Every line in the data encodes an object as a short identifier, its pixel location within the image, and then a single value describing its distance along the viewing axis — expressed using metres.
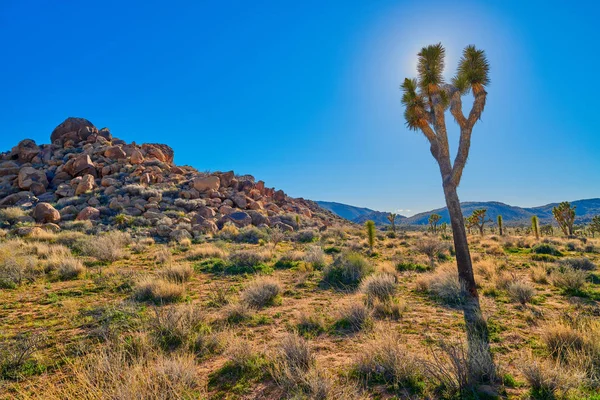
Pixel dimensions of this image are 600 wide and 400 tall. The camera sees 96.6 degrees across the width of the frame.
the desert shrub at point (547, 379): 3.10
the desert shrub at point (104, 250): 11.34
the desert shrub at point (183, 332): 4.45
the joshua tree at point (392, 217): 37.44
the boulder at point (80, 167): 31.03
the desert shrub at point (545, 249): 15.42
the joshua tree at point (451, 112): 7.59
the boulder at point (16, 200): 24.77
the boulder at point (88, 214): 21.97
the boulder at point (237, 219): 27.04
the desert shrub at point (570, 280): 7.75
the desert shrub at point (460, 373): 3.20
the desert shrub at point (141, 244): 13.88
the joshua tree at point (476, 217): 36.09
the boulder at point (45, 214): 20.48
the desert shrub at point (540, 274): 8.75
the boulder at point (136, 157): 36.16
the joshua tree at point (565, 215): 29.90
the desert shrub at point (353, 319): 5.28
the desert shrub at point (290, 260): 11.82
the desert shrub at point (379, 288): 7.01
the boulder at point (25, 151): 35.12
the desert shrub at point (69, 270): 8.81
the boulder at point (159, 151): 40.81
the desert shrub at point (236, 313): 5.79
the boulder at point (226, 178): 38.45
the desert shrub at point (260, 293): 6.87
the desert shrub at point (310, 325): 5.13
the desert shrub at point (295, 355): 3.69
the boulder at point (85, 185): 27.60
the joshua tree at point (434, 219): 39.69
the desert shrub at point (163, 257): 11.60
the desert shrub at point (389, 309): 5.92
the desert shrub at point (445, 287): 6.93
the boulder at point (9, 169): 31.02
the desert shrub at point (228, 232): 20.88
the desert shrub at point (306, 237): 22.64
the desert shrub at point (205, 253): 12.73
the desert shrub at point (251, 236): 20.32
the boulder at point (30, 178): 28.03
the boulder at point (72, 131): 39.75
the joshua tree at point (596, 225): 35.19
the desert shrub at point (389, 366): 3.47
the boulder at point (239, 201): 33.91
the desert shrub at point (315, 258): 11.39
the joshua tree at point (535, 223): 25.69
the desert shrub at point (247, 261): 10.50
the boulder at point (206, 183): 33.66
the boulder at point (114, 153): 35.53
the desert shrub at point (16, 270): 7.74
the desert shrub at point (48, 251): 10.72
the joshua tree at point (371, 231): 16.88
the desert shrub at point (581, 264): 10.61
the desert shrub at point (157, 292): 6.91
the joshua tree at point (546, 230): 39.89
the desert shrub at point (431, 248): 14.15
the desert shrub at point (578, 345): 3.34
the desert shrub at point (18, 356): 3.83
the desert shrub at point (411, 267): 10.85
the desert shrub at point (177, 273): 8.58
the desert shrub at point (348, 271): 9.11
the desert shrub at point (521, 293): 6.71
